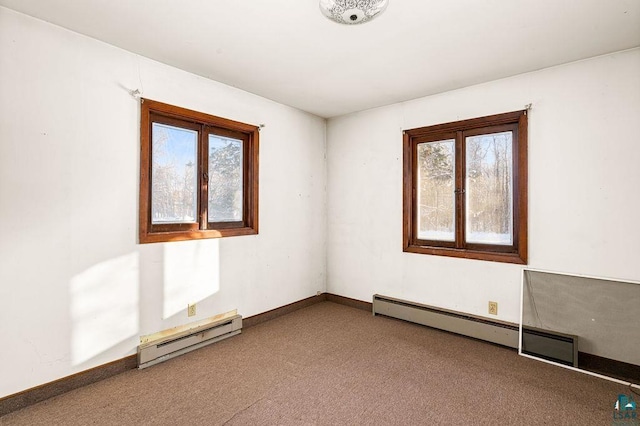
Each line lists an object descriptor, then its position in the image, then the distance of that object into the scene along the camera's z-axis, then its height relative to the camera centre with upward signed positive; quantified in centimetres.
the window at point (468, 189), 303 +30
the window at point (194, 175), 275 +41
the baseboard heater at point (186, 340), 258 -110
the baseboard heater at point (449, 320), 296 -107
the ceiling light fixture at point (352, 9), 183 +124
